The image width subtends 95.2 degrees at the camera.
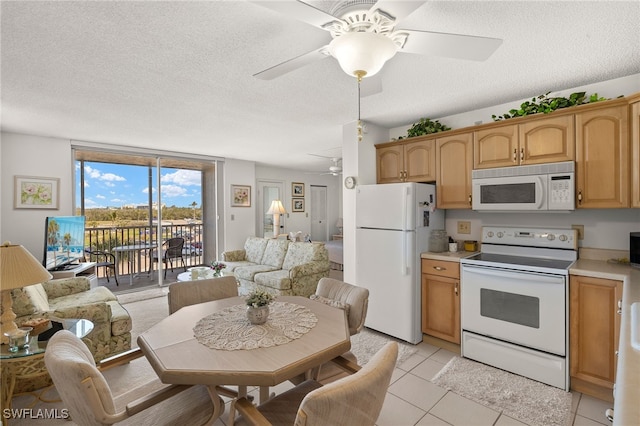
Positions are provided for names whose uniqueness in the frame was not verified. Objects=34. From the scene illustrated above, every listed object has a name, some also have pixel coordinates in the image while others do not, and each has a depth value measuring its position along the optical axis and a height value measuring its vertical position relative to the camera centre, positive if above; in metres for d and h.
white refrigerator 2.95 -0.39
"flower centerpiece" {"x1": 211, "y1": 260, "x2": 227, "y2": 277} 3.92 -0.74
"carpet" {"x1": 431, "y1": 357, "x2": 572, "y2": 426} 1.94 -1.36
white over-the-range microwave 2.38 +0.19
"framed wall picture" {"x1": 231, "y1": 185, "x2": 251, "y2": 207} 6.05 +0.35
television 3.53 -0.35
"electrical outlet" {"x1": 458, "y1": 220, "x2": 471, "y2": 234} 3.24 -0.18
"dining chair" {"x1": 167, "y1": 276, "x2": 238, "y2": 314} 2.15 -0.61
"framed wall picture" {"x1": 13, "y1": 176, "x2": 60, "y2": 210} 3.78 +0.29
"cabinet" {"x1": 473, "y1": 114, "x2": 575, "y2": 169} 2.42 +0.60
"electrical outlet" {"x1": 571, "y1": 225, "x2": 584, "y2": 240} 2.58 -0.19
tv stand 3.49 -0.72
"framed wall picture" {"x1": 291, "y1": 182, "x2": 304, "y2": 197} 7.79 +0.62
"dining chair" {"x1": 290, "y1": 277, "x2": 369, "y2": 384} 1.74 -0.66
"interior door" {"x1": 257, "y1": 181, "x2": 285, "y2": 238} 7.15 +0.25
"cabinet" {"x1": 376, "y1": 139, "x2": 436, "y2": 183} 3.24 +0.58
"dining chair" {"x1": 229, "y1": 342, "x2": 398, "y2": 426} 0.84 -0.58
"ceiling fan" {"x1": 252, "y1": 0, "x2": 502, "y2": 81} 1.24 +0.80
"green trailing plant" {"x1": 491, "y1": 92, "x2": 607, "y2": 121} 2.39 +0.91
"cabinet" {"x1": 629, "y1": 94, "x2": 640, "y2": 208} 2.06 +0.43
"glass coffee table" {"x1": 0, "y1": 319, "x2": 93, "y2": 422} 1.67 -0.99
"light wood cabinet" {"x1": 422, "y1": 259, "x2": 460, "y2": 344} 2.79 -0.88
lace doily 1.40 -0.62
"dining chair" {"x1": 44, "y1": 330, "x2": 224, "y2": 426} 1.03 -0.74
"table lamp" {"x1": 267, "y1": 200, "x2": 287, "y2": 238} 6.41 +0.02
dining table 1.15 -0.63
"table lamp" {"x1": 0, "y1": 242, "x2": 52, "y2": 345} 1.72 -0.36
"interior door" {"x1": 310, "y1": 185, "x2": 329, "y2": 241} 8.34 -0.06
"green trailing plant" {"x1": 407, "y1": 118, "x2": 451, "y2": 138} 3.22 +0.94
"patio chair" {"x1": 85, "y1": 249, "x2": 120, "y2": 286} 5.14 -0.86
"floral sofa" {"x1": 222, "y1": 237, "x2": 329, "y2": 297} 4.09 -0.87
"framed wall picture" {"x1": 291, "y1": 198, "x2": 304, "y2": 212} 7.79 +0.21
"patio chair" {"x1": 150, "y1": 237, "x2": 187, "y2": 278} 5.59 -0.73
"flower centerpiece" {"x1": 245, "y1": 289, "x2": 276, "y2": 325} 1.60 -0.53
